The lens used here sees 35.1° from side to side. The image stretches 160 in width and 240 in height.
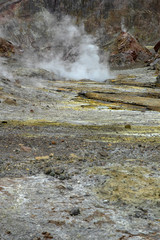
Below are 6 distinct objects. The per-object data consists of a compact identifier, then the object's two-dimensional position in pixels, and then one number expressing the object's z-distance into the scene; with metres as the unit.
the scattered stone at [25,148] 12.48
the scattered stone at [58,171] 9.03
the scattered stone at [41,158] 10.90
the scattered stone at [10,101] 30.55
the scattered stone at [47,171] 9.07
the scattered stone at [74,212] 6.01
